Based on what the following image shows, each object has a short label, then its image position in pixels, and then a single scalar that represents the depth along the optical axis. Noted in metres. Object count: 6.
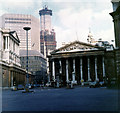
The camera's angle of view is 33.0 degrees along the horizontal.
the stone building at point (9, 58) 76.31
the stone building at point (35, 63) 134.88
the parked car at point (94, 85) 50.47
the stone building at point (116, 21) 43.54
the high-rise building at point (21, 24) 168.62
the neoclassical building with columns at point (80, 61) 87.75
